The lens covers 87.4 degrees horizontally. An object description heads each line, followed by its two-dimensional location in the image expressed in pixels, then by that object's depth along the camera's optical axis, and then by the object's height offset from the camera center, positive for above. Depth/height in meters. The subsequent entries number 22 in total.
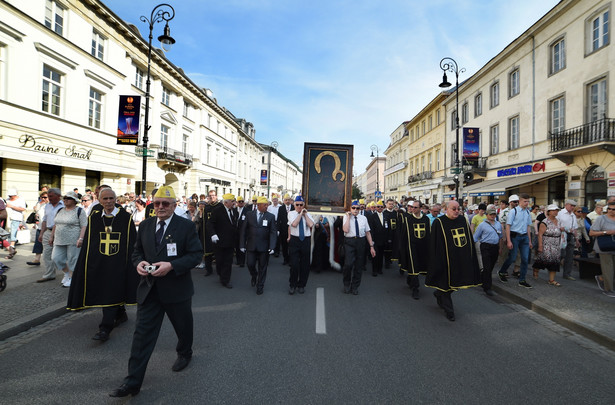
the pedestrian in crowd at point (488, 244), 6.67 -0.71
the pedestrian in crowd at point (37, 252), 7.88 -1.31
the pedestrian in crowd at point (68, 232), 5.84 -0.59
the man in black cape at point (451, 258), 5.05 -0.79
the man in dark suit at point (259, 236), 6.62 -0.66
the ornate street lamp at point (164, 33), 12.73 +6.80
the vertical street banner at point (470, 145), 19.52 +4.00
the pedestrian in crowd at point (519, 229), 7.26 -0.41
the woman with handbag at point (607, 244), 6.29 -0.61
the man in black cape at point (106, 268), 3.98 -0.84
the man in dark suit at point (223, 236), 6.91 -0.73
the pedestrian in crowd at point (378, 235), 8.54 -0.79
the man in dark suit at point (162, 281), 2.89 -0.76
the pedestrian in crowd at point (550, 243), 7.16 -0.71
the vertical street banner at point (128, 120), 14.12 +3.58
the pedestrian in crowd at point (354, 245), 6.38 -0.78
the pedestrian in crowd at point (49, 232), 6.41 -0.66
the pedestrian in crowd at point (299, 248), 6.43 -0.86
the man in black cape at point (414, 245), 6.46 -0.77
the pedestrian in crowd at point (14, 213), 8.78 -0.43
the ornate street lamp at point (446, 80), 17.44 +7.25
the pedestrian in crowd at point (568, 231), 7.92 -0.47
